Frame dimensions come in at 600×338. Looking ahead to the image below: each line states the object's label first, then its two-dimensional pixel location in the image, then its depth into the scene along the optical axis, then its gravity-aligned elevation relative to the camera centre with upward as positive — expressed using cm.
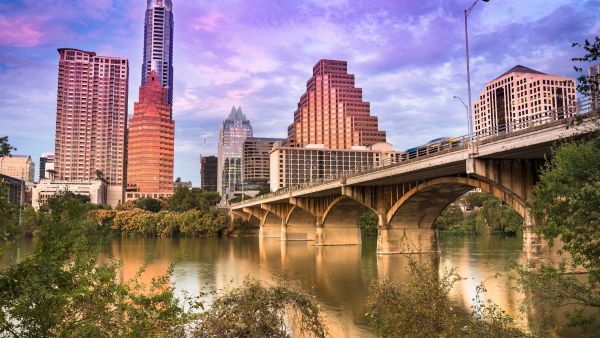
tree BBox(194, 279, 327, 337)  997 -190
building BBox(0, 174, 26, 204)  13186 +678
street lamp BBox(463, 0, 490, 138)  3792 +1053
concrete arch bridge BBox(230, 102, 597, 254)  3419 +270
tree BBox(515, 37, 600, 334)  1359 +11
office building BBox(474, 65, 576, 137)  16112 +3975
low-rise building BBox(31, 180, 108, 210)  18550 +1092
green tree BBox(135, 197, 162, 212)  16382 +423
